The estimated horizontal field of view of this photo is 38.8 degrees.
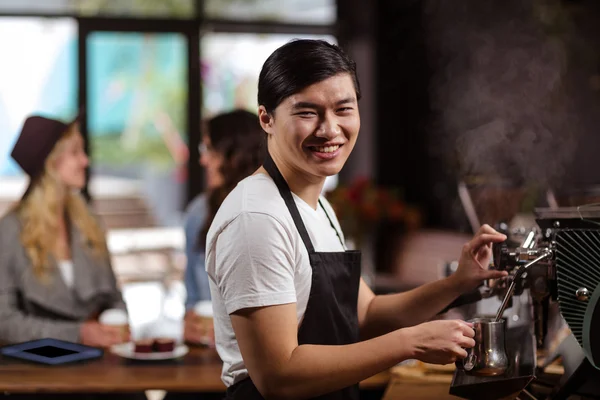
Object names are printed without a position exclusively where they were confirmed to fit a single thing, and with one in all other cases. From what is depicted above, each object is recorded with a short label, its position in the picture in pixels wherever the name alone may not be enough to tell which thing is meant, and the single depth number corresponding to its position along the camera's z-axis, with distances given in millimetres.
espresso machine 1485
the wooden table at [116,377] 2229
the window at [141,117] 6383
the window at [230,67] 6609
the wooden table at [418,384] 1999
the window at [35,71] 6238
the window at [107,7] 6266
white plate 2477
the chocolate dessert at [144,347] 2502
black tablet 2303
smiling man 1419
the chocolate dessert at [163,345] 2516
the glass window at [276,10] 6574
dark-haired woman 2949
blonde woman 2842
